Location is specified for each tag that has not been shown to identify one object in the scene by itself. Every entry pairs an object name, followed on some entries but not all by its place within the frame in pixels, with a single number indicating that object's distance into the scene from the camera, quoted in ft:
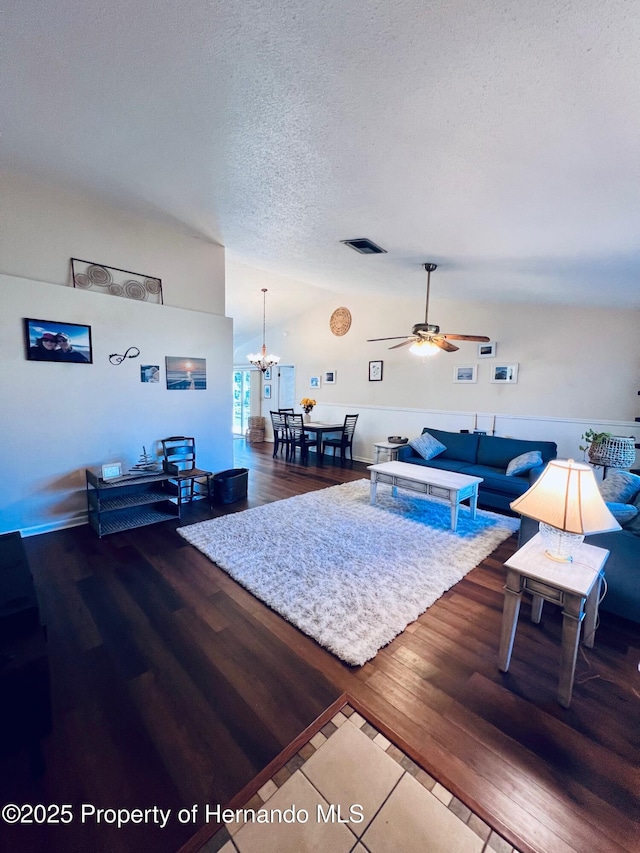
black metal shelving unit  11.20
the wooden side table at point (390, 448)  17.71
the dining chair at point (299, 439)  23.25
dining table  22.40
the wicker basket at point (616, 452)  11.57
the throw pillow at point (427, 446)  16.89
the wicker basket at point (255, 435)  30.35
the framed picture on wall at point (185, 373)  13.84
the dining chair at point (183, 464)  12.83
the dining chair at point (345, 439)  23.00
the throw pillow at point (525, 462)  13.74
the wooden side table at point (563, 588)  5.24
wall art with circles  11.62
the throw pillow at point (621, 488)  8.73
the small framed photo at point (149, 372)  13.08
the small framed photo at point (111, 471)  11.31
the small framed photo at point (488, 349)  17.61
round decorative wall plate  24.27
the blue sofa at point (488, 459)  13.71
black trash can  14.48
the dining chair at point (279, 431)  24.22
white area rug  7.39
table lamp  5.32
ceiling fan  13.35
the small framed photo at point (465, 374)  18.48
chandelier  25.04
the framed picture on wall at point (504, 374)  17.12
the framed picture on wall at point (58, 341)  10.59
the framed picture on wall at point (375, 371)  22.80
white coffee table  11.87
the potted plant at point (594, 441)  11.96
